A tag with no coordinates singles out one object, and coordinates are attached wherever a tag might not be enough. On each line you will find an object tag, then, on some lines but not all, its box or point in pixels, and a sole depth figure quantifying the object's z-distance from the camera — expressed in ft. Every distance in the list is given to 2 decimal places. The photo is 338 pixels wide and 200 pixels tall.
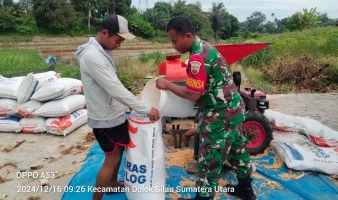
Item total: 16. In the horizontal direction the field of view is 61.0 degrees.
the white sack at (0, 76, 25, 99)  14.70
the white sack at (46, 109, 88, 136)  14.29
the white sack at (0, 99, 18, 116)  14.62
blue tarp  8.80
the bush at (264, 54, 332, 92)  27.02
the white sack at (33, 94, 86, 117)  14.28
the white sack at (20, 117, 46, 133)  14.64
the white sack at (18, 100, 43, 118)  14.49
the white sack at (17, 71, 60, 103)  14.24
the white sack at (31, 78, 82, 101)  14.24
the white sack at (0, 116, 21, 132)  14.74
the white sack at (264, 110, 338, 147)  11.91
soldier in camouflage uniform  6.69
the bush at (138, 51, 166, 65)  39.82
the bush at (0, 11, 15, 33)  92.53
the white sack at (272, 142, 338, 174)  9.99
